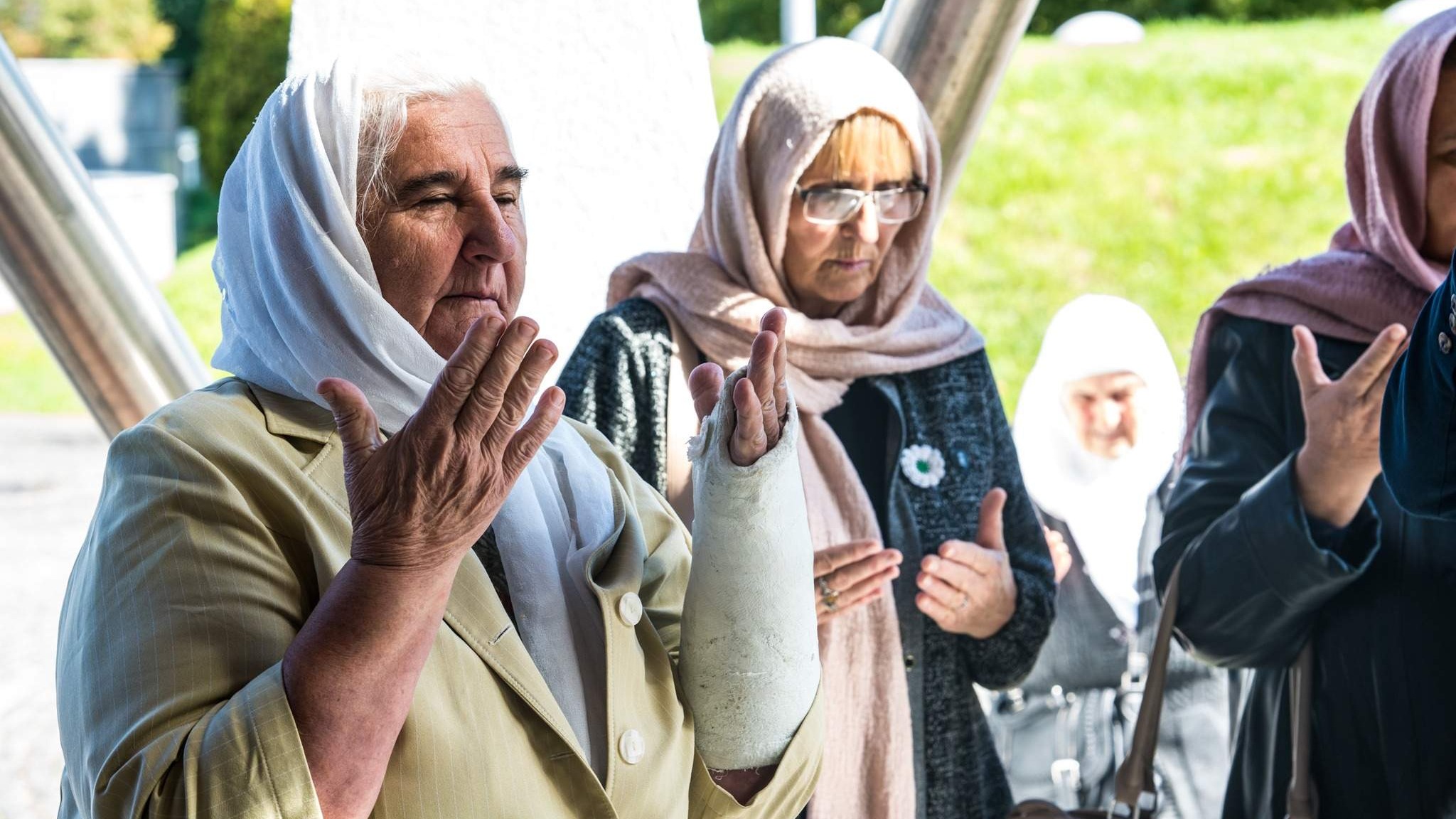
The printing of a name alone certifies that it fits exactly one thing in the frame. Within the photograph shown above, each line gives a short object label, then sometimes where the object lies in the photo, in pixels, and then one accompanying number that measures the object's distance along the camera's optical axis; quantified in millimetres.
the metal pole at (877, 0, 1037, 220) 2803
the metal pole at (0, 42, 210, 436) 2830
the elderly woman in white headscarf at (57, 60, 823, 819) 1236
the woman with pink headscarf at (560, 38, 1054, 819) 2424
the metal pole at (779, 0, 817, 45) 3494
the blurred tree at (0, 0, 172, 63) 17172
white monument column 2869
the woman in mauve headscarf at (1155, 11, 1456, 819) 2387
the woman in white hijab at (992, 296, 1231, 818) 3084
